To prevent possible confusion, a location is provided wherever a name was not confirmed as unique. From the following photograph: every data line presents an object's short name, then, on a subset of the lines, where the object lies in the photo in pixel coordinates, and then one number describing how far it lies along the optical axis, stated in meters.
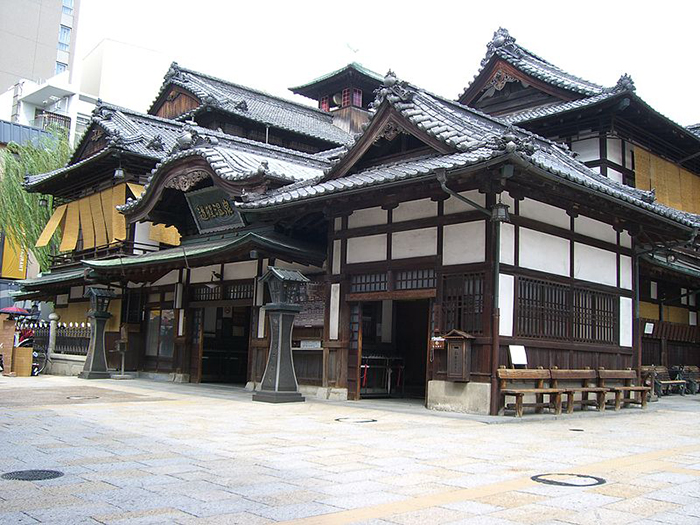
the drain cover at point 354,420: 12.36
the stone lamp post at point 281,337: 15.64
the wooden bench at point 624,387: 15.82
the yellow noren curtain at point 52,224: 30.38
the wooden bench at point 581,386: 14.50
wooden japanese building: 14.03
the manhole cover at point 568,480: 7.07
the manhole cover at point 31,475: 6.72
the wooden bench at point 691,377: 23.11
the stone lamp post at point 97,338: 22.80
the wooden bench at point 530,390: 13.40
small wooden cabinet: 13.73
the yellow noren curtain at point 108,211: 27.10
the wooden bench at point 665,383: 21.33
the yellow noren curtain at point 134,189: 26.34
